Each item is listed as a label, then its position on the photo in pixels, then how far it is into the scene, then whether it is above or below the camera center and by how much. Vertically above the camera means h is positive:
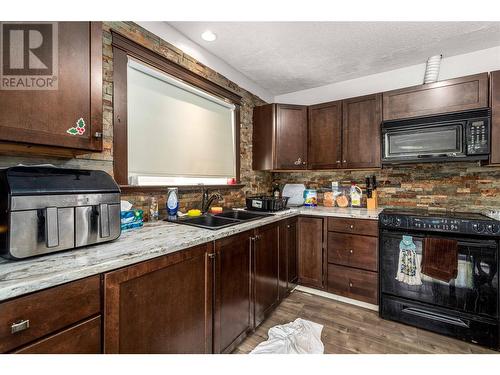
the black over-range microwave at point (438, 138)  2.06 +0.45
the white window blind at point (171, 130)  1.78 +0.52
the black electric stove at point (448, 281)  1.79 -0.80
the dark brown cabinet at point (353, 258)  2.27 -0.74
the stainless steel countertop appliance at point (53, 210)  0.85 -0.10
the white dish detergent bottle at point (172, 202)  1.91 -0.13
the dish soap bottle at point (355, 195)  2.93 -0.12
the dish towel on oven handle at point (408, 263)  2.01 -0.68
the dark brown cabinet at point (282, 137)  2.98 +0.63
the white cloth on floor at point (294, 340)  1.67 -1.18
